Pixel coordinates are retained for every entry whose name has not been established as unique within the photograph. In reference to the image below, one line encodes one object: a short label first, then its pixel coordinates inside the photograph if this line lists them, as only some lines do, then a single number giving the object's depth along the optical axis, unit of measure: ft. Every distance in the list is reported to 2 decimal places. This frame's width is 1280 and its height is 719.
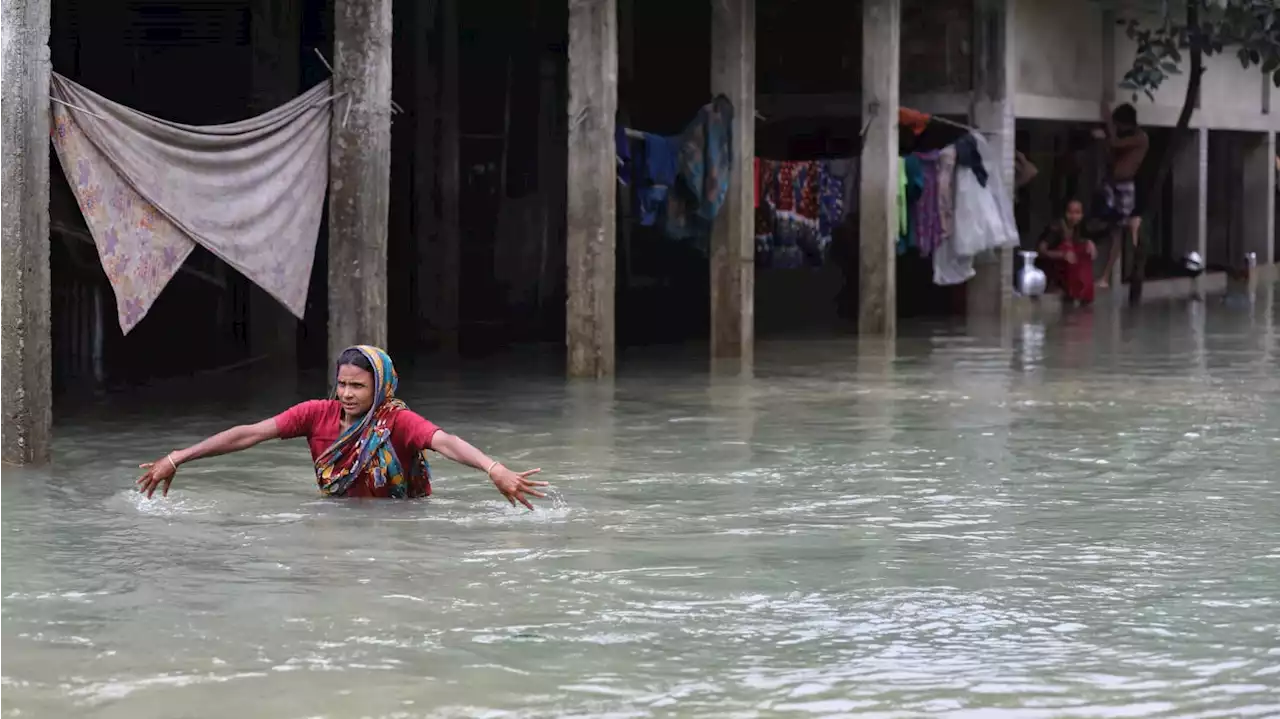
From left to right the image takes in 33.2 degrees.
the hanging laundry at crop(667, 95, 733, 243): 49.60
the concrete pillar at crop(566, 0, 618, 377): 44.37
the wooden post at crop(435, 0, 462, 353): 54.65
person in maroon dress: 70.59
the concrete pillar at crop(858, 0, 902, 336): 55.16
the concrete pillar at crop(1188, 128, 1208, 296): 80.18
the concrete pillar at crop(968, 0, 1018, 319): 63.26
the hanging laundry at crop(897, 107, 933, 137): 60.23
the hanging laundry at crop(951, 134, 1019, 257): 61.16
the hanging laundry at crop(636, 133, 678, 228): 49.14
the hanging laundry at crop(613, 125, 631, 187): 47.67
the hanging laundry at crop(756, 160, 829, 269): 55.57
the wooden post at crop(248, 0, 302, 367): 47.60
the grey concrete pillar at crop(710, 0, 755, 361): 49.70
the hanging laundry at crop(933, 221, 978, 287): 62.03
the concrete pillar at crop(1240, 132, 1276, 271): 89.35
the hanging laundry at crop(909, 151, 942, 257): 60.18
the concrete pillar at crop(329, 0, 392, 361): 36.94
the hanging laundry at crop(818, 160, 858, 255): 56.44
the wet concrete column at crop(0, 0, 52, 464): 31.09
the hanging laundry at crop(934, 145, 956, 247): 60.33
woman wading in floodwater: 27.30
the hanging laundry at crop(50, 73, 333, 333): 32.71
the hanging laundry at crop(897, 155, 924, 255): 59.47
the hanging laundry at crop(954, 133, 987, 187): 61.11
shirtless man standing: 72.02
